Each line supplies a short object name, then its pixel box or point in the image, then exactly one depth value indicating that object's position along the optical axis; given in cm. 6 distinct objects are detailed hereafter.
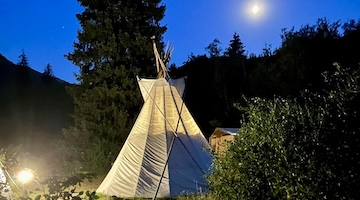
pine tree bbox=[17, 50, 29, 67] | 4712
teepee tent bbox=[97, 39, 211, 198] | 724
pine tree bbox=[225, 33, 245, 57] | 2374
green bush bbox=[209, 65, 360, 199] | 302
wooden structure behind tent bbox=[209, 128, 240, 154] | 1373
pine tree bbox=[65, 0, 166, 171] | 1339
